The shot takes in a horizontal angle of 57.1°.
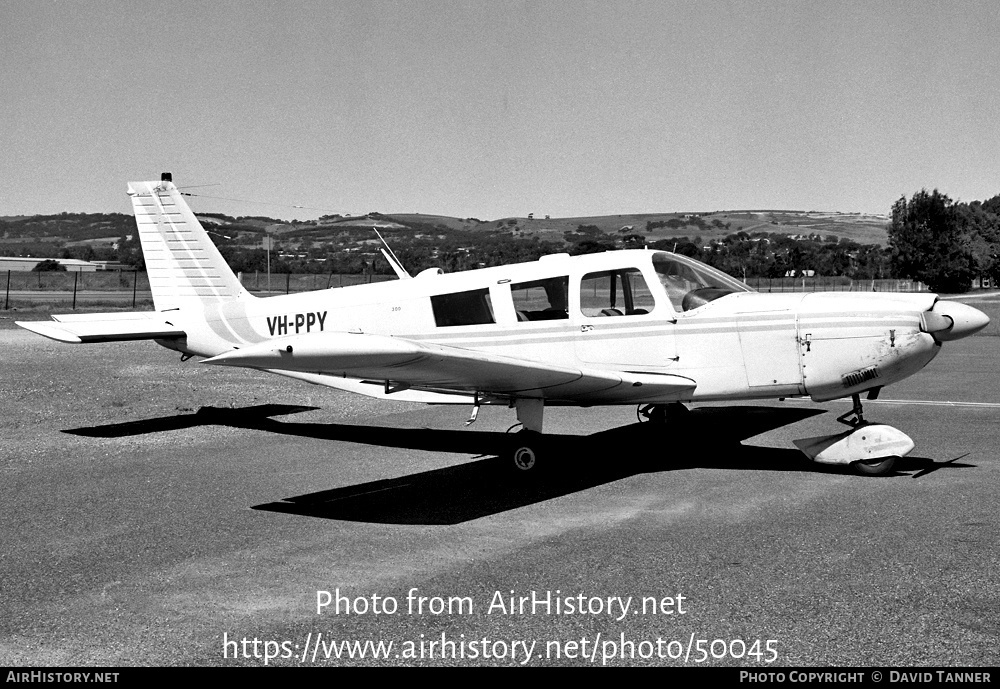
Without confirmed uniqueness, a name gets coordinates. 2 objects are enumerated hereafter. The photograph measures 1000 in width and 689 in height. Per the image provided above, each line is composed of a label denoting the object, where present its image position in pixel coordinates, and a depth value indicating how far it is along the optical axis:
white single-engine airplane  7.99
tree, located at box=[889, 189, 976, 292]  78.69
